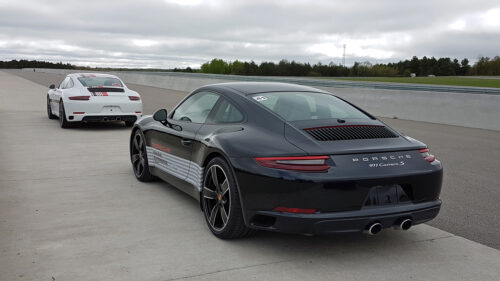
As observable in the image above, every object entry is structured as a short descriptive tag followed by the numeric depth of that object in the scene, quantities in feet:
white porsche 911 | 39.83
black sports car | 12.55
